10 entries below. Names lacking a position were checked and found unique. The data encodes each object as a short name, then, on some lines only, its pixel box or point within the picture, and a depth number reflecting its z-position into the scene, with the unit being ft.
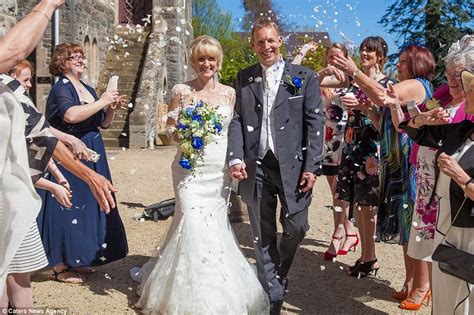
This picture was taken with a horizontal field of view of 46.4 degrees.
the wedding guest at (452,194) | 9.91
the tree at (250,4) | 123.95
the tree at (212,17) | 145.59
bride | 13.79
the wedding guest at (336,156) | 21.06
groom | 14.07
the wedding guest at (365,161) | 16.75
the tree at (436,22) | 46.78
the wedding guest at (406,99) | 13.11
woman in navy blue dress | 16.78
